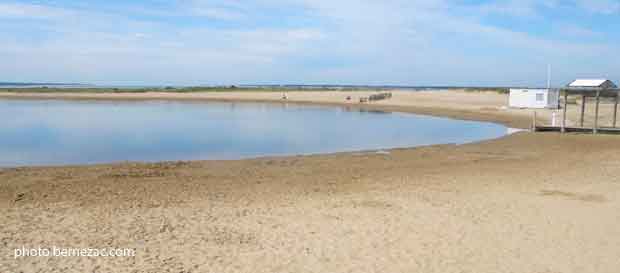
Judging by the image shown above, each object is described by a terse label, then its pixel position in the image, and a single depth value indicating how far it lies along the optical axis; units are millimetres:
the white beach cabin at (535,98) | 39125
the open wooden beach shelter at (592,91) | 22906
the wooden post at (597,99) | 22672
